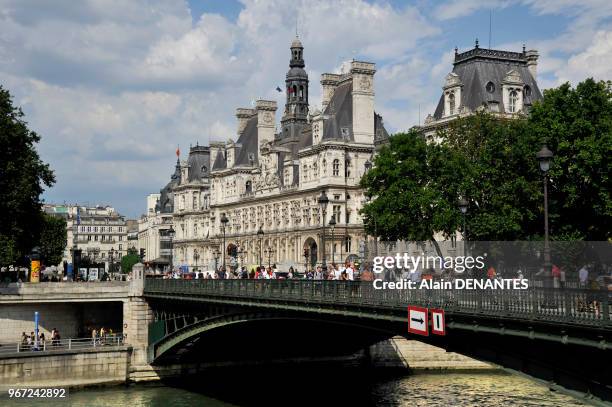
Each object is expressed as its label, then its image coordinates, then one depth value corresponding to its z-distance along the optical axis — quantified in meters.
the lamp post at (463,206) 38.24
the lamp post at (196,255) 160.38
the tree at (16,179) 67.00
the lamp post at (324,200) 46.52
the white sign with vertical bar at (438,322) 28.41
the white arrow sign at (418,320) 29.20
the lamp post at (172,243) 166.12
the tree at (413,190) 65.38
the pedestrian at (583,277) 25.42
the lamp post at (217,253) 143.38
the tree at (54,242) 120.06
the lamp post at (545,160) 27.75
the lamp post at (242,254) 133.15
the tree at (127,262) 163.11
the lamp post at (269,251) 121.50
